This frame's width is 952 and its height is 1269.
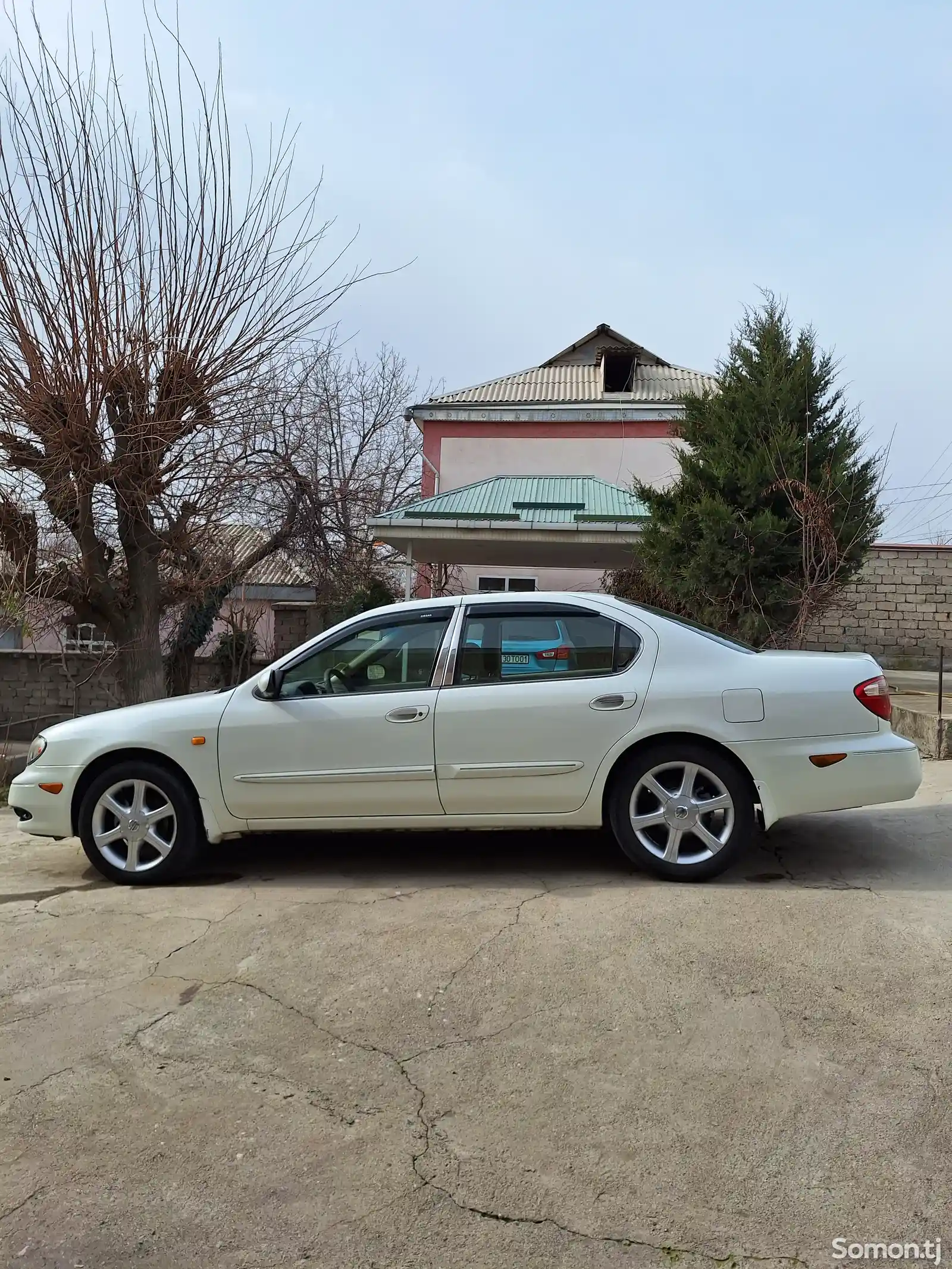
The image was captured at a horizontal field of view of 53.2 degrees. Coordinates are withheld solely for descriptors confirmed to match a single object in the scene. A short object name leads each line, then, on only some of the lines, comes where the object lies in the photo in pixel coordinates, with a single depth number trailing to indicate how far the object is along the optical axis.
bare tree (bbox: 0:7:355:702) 8.84
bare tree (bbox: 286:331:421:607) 15.77
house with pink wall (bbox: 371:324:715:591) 13.73
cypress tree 11.35
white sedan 4.75
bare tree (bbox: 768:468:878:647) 10.84
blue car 5.06
